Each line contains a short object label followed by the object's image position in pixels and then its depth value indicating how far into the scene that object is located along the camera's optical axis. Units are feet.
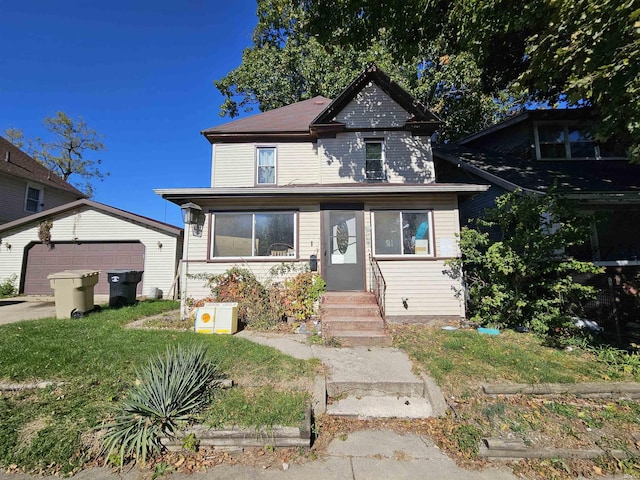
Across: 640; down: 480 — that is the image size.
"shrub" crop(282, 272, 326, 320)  23.11
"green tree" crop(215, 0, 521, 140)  49.39
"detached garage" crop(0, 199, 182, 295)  37.83
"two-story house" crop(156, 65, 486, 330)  23.75
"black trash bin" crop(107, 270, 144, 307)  27.96
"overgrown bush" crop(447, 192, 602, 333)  19.49
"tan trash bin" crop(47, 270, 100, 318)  23.18
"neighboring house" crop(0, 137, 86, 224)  46.57
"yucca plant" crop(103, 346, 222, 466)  8.96
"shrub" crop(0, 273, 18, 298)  36.45
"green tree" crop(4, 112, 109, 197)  83.56
